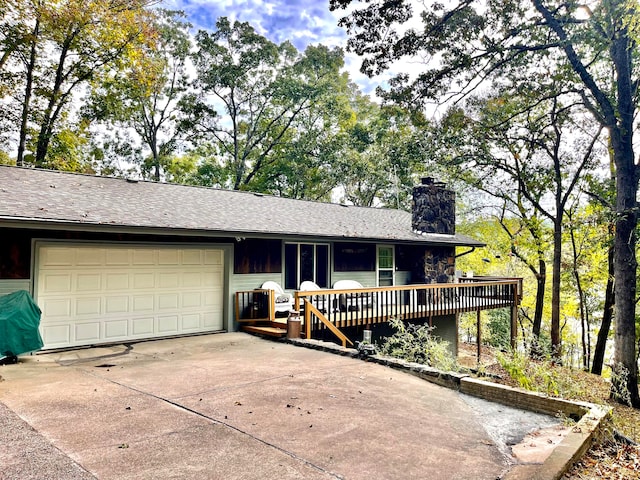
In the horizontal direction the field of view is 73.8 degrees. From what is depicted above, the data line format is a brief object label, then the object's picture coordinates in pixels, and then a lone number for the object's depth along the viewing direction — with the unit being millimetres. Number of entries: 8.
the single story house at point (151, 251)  7504
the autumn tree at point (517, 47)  9211
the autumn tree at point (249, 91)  22406
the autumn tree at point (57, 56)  16938
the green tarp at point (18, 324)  6453
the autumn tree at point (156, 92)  20219
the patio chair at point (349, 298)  10295
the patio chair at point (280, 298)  10364
